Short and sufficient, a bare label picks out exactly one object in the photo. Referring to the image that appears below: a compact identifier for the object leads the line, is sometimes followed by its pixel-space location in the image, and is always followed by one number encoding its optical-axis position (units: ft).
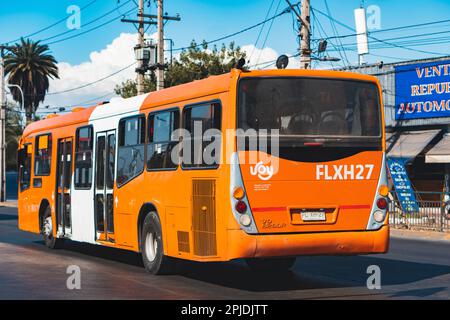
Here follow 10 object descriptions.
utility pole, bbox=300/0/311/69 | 91.97
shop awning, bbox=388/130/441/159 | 115.14
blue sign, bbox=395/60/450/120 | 116.16
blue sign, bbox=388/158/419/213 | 96.42
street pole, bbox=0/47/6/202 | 193.88
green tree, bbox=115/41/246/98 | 196.34
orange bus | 39.99
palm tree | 254.68
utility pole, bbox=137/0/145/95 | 135.13
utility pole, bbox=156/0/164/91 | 124.26
